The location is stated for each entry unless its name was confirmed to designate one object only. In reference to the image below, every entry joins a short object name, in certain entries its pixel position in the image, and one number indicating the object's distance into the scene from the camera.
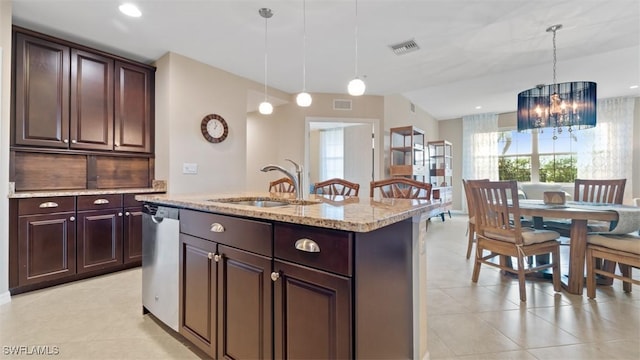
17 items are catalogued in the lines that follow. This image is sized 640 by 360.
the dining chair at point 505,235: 2.35
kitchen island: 0.99
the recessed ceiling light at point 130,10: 2.39
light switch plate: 3.37
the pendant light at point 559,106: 3.01
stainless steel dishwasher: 1.68
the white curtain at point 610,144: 5.60
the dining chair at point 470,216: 2.87
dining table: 2.21
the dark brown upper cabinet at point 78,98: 2.54
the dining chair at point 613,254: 2.10
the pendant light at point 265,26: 2.47
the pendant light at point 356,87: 2.07
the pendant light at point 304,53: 2.42
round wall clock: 3.57
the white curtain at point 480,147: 7.09
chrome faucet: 1.99
